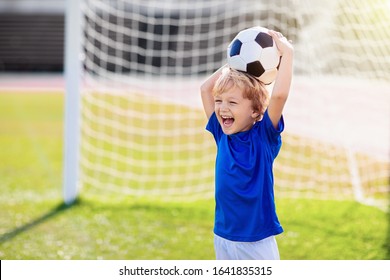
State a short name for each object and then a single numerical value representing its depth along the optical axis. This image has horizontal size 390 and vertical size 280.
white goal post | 10.06
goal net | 11.70
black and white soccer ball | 5.25
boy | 5.01
